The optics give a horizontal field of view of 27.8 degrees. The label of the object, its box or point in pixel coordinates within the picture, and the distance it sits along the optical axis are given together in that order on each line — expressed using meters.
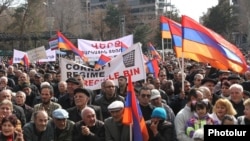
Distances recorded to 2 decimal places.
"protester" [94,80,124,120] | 8.57
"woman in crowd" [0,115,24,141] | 6.39
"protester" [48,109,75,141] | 7.02
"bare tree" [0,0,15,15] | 58.56
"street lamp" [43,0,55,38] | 67.97
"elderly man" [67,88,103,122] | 7.84
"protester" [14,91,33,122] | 8.74
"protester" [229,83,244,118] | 8.04
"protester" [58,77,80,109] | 9.20
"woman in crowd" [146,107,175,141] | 6.79
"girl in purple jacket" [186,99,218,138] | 6.64
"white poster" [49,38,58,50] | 18.94
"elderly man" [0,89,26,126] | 8.20
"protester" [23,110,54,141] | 6.90
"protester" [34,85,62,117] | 8.20
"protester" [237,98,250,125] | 6.67
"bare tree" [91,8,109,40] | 74.31
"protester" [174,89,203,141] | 6.83
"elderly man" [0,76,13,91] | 10.65
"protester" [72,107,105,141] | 6.93
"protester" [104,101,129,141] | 7.06
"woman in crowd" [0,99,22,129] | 7.43
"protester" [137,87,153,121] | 7.90
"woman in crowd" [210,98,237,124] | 6.72
